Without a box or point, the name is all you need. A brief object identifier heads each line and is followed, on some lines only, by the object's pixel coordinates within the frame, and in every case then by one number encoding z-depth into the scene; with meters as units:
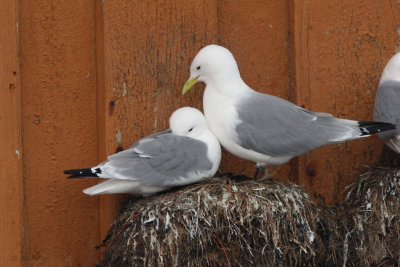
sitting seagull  6.41
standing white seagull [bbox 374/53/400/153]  7.14
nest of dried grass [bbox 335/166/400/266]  6.66
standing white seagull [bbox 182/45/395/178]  6.73
